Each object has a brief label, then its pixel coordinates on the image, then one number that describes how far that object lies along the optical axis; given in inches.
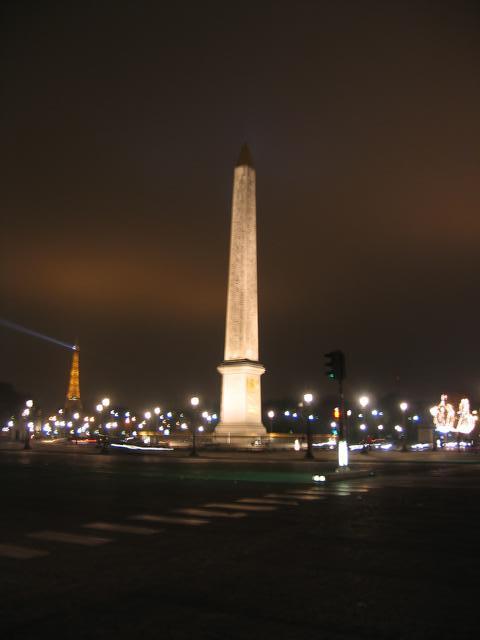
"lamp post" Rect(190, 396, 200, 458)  1873.8
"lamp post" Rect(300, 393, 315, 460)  1603.1
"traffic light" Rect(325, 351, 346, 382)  998.4
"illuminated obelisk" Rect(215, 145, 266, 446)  1952.5
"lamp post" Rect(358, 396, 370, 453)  1779.0
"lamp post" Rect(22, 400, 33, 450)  2276.2
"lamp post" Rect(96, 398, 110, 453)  2128.4
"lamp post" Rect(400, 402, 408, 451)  2017.7
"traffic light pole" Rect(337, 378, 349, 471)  997.2
